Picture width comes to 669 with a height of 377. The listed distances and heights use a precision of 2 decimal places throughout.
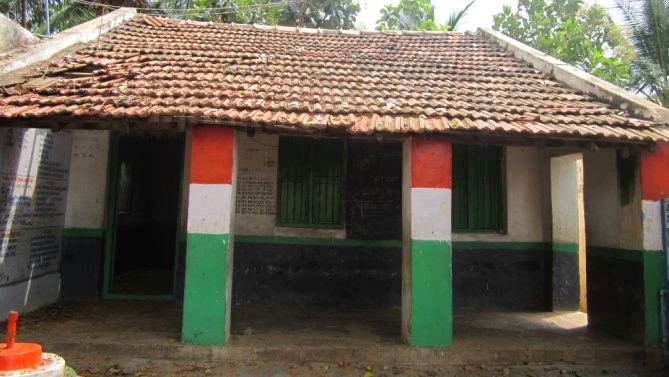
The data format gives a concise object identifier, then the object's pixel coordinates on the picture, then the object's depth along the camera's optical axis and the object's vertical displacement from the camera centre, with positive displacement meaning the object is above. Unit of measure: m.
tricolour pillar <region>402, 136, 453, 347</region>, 5.31 -0.26
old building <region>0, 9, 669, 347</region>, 5.32 +0.76
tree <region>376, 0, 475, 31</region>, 15.45 +7.39
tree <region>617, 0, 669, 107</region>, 12.09 +5.13
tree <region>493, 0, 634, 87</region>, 12.62 +6.14
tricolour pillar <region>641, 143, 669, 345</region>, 5.43 +0.02
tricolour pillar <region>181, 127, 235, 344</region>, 5.22 -0.21
